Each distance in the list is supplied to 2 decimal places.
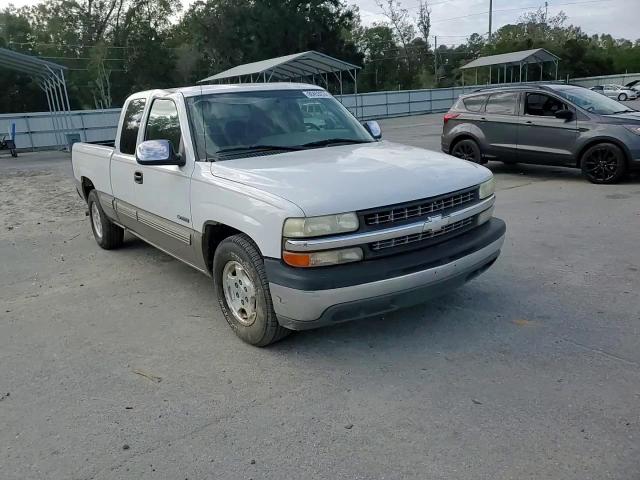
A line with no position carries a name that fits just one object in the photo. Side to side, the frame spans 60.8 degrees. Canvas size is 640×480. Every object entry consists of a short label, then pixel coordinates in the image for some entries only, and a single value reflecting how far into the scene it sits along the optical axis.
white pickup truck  3.37
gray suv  9.05
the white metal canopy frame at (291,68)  25.62
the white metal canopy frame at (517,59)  36.06
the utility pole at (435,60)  63.51
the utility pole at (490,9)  58.34
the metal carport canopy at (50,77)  19.05
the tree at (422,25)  69.06
